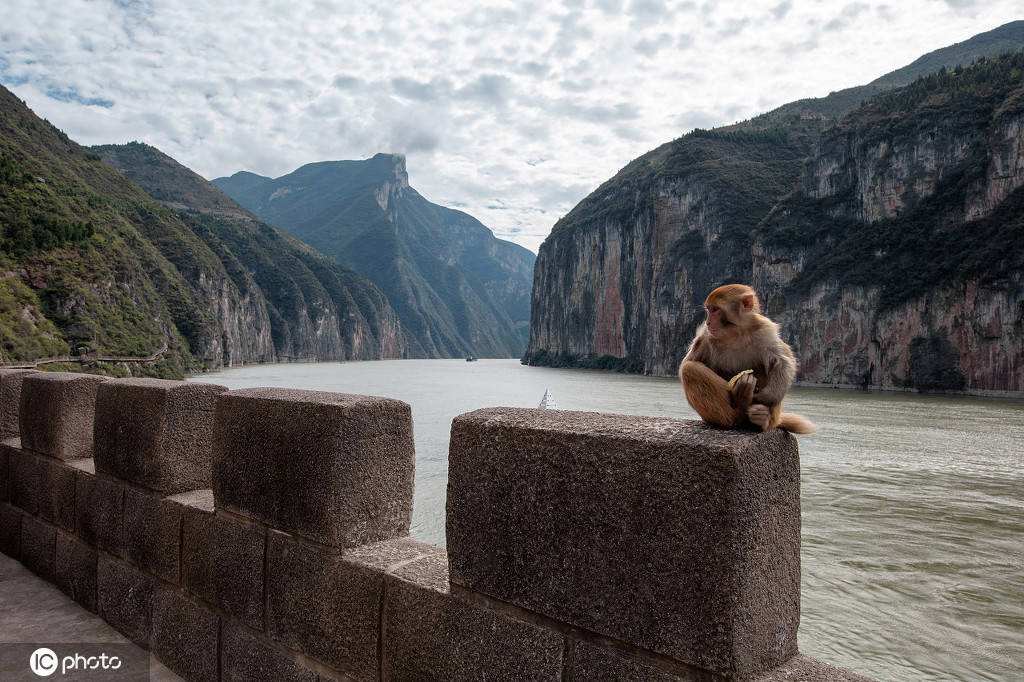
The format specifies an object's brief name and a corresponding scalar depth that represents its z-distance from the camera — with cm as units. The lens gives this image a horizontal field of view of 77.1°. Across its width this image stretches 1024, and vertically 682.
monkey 163
